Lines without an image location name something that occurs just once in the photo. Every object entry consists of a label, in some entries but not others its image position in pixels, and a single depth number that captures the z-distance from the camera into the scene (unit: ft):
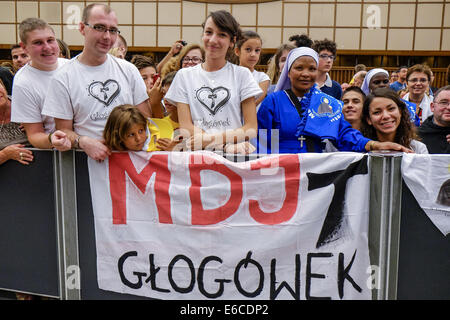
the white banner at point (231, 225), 6.55
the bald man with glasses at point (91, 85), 7.13
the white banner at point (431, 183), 6.22
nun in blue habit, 7.77
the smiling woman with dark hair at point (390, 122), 8.19
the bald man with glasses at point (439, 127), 9.64
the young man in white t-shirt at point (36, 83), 7.09
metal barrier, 6.33
